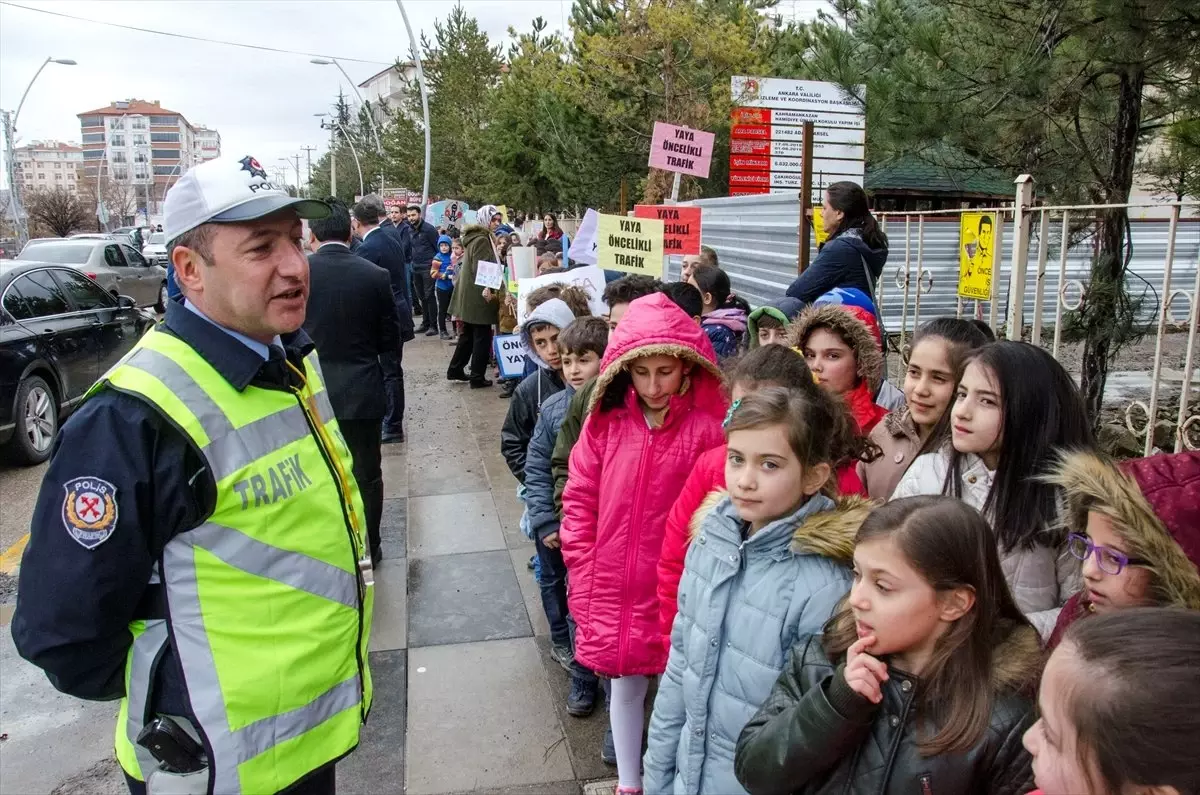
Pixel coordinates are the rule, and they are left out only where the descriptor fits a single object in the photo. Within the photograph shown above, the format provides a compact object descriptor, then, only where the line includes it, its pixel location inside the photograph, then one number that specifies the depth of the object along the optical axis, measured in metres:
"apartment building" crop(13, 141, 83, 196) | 147.25
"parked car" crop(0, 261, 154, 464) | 7.91
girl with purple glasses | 1.71
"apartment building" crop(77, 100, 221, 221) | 128.12
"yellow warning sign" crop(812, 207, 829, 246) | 6.90
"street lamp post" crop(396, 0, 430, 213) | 18.92
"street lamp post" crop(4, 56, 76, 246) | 31.58
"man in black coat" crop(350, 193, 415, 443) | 8.12
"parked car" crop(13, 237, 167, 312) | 17.12
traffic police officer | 1.71
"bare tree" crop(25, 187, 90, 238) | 37.91
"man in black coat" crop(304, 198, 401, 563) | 5.04
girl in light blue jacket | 2.19
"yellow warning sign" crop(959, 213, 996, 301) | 4.88
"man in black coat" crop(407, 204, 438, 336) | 14.62
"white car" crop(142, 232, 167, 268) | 35.89
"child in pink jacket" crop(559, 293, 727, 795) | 3.04
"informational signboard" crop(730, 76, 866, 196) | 9.43
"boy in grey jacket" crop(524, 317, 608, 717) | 3.81
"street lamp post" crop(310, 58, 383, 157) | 45.80
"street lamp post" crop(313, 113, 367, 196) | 54.95
